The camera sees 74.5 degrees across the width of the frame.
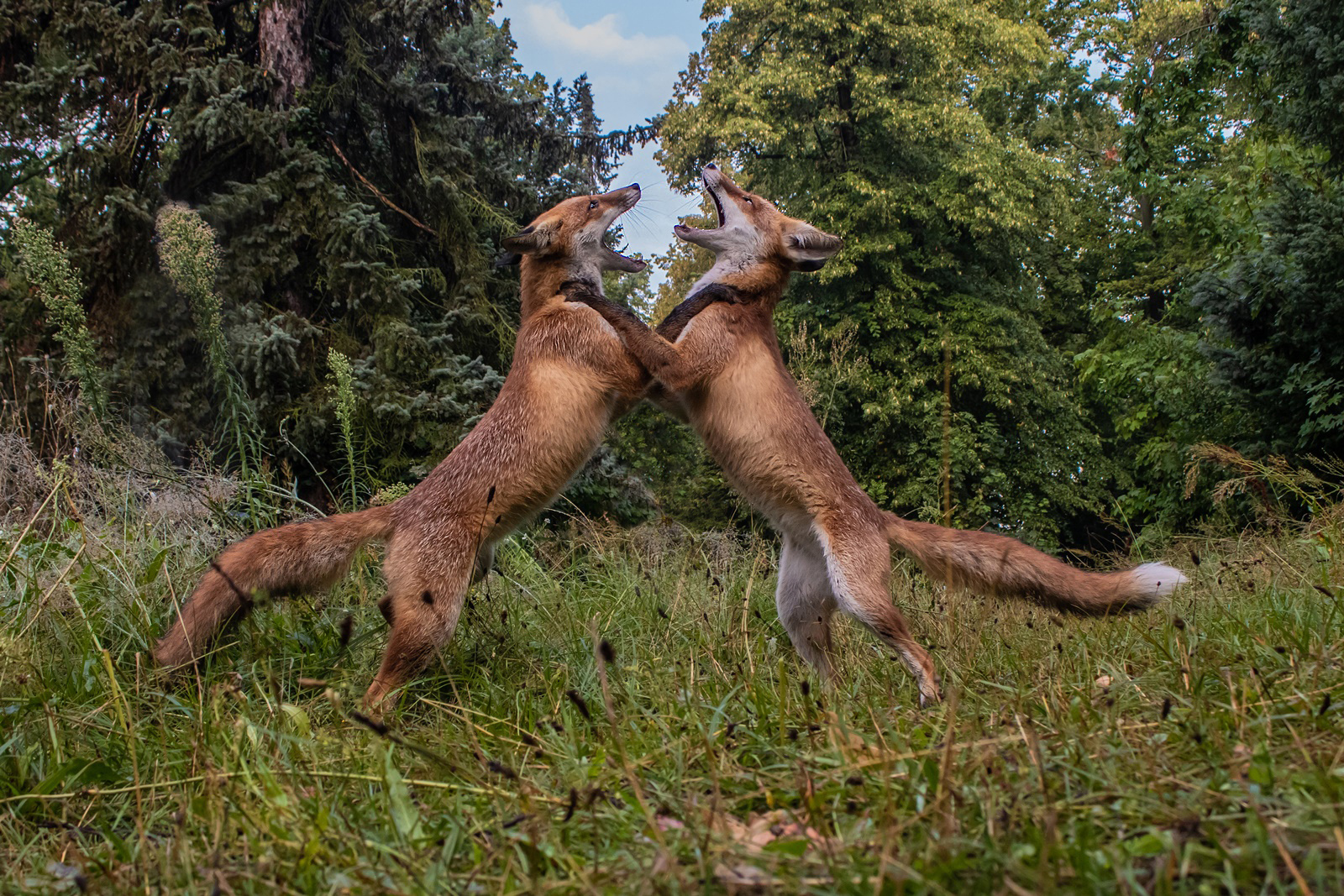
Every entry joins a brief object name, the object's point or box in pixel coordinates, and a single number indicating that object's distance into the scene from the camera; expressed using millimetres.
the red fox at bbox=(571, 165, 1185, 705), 4387
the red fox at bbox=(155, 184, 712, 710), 4164
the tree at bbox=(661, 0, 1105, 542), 20547
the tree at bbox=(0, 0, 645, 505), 11805
